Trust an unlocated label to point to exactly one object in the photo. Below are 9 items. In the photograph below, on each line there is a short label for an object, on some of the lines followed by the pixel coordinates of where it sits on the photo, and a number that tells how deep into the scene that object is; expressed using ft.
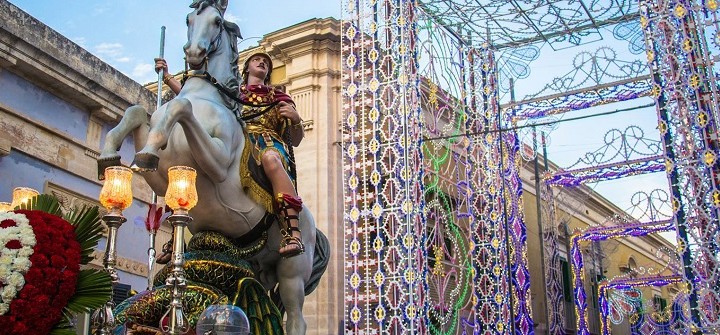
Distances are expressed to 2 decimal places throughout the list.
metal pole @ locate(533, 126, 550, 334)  51.13
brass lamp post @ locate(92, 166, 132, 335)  12.03
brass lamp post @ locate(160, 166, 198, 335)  11.43
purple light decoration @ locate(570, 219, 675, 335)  56.44
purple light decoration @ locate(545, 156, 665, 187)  53.57
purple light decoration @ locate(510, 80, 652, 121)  48.75
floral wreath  9.91
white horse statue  11.89
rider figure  13.47
